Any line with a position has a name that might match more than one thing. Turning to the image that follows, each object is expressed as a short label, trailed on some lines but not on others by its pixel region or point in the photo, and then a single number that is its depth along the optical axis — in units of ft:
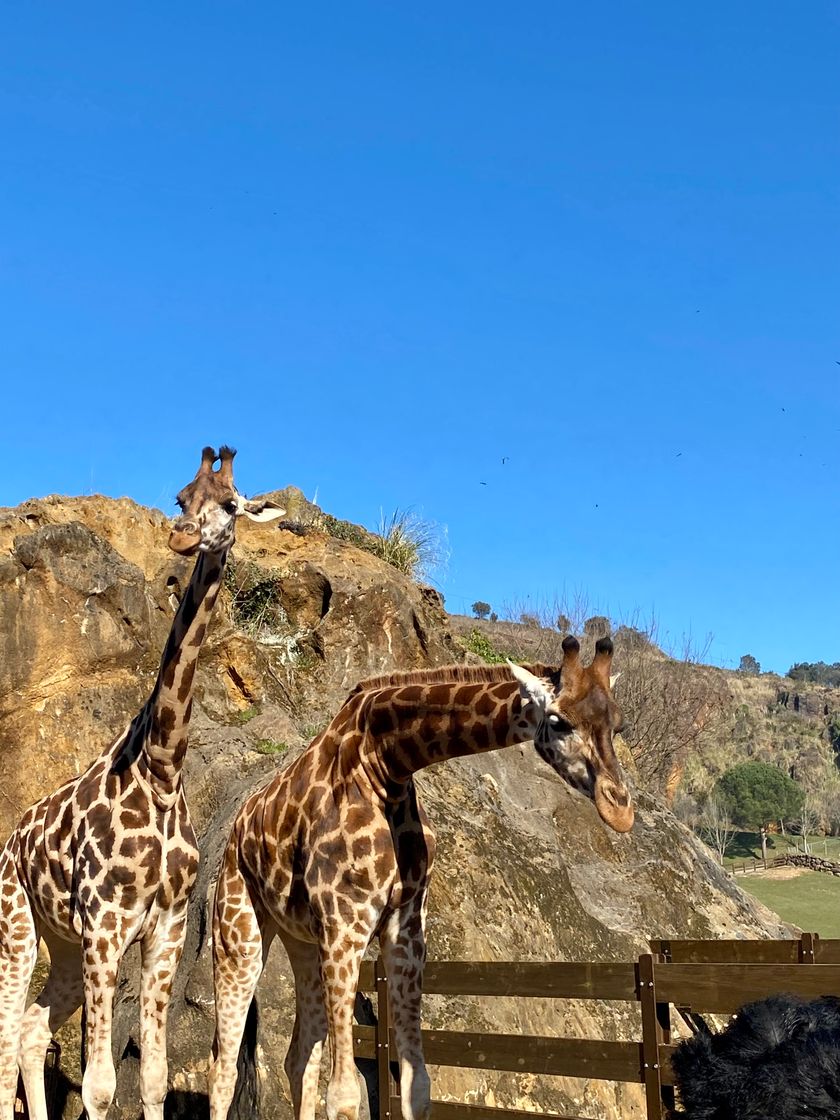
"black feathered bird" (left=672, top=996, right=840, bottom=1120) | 9.21
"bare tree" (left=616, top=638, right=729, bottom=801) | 90.48
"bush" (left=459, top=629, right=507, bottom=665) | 59.58
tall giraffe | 23.02
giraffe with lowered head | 18.94
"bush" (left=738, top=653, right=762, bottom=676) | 373.40
